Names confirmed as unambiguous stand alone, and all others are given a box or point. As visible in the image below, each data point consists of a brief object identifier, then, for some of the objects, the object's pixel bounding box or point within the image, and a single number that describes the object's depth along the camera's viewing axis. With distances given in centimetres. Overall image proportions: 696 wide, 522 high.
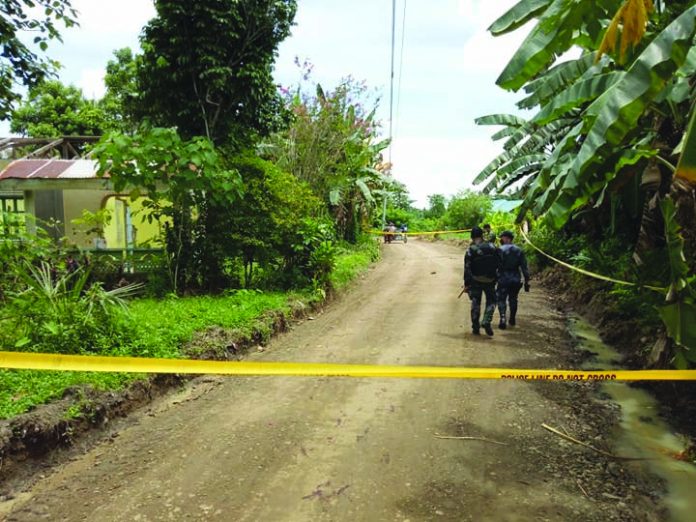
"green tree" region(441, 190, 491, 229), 2828
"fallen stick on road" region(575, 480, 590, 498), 339
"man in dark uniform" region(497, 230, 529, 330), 811
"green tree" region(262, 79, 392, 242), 1448
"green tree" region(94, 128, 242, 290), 729
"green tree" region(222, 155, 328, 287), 885
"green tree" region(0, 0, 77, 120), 544
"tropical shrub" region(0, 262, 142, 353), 495
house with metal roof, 1040
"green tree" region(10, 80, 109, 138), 2200
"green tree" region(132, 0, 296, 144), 848
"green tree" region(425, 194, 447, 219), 4484
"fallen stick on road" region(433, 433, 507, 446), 414
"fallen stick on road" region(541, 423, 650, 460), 404
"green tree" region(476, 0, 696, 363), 293
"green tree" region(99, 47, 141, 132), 1834
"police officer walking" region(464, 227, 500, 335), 741
